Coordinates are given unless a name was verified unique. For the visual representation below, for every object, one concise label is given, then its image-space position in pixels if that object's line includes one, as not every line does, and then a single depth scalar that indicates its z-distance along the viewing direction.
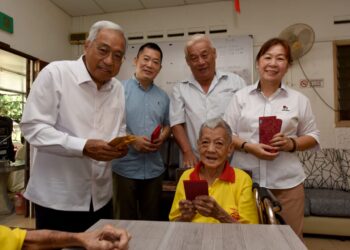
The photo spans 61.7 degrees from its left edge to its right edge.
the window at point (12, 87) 4.31
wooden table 0.92
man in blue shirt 2.22
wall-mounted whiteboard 4.09
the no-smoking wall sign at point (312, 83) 3.94
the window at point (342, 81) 3.91
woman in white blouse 1.67
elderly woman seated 1.33
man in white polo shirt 2.12
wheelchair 1.21
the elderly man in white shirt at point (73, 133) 1.41
